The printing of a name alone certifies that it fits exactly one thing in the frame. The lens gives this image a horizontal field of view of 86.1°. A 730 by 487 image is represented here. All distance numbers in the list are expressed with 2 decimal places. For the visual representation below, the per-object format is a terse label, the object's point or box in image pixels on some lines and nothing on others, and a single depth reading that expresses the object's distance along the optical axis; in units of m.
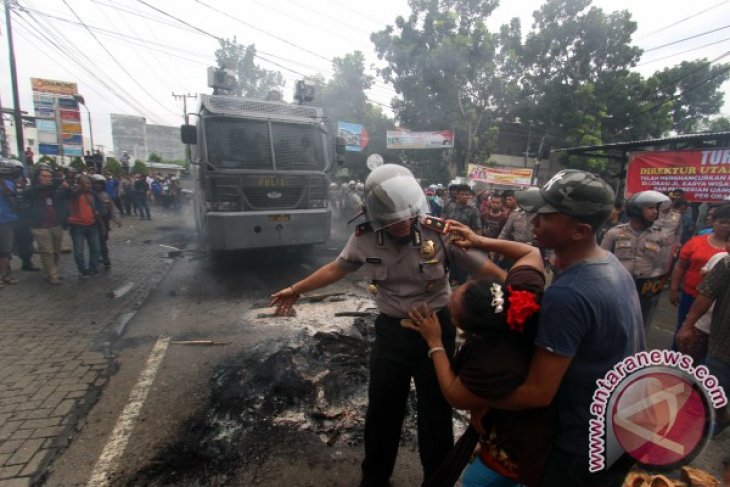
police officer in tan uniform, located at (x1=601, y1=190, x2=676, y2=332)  3.80
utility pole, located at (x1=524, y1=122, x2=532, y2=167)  24.19
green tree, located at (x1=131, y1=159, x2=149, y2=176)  23.27
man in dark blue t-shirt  1.23
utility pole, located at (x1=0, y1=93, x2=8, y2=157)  13.62
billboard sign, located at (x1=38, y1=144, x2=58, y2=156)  22.14
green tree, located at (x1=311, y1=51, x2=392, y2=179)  26.75
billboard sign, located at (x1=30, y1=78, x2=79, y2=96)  24.69
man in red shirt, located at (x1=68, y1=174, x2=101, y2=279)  6.70
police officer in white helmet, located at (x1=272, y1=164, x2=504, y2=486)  2.15
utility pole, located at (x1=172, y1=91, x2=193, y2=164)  36.44
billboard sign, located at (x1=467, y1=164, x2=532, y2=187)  14.55
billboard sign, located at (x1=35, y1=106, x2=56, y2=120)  22.23
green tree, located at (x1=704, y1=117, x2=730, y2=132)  22.73
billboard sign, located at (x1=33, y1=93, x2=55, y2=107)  22.64
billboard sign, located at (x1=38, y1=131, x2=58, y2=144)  22.78
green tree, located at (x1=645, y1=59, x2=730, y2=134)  19.72
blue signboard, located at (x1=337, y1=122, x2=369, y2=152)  22.50
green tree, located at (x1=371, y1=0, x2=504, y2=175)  19.36
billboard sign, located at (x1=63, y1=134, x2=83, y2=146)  21.23
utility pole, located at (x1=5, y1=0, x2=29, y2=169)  12.67
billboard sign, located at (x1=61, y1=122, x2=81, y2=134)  21.41
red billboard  6.77
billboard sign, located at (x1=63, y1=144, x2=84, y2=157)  21.00
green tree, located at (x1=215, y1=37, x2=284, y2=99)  44.16
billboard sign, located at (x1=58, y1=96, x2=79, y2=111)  21.61
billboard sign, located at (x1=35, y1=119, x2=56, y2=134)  22.80
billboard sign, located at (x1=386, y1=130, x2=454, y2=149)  19.56
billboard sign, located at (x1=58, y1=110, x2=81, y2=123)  21.47
